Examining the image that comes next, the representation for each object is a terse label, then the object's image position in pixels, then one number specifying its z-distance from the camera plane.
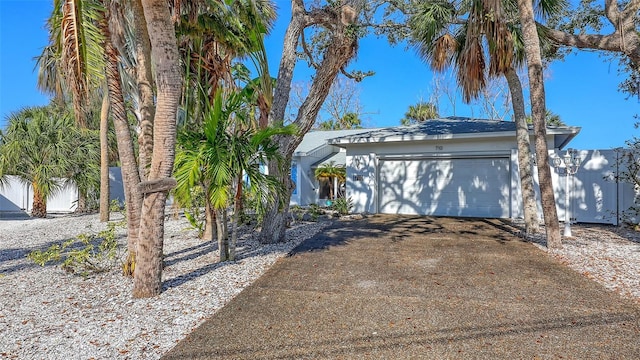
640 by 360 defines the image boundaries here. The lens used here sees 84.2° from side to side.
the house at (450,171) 10.71
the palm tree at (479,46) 8.07
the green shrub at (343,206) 12.87
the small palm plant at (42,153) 13.04
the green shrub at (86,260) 5.17
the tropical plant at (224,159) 4.85
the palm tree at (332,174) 16.02
